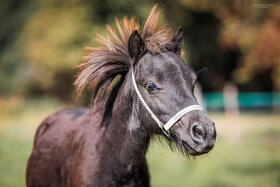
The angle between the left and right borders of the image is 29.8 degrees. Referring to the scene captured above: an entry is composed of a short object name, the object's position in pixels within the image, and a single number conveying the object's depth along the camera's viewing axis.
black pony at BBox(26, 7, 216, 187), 4.48
